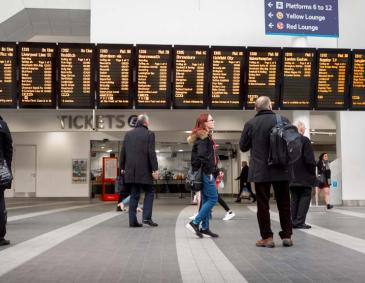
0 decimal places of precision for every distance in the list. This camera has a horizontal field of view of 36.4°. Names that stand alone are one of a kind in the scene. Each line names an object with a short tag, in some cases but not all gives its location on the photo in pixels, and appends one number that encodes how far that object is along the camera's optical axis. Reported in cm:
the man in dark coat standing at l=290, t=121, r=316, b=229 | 866
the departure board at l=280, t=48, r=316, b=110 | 1387
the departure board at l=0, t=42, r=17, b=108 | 1342
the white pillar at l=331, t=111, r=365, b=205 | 1570
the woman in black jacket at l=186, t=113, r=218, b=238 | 730
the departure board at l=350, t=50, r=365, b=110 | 1408
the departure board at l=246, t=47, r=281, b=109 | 1379
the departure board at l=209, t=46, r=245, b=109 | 1373
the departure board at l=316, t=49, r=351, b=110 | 1401
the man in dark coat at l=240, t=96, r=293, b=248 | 641
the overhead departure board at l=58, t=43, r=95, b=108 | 1353
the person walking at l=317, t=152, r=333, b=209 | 1442
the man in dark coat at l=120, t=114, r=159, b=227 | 877
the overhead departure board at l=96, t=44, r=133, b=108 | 1357
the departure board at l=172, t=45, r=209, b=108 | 1363
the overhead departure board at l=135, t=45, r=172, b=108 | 1357
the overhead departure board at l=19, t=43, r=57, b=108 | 1348
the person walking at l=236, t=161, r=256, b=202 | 2070
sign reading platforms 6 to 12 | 1304
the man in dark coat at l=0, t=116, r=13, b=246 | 664
